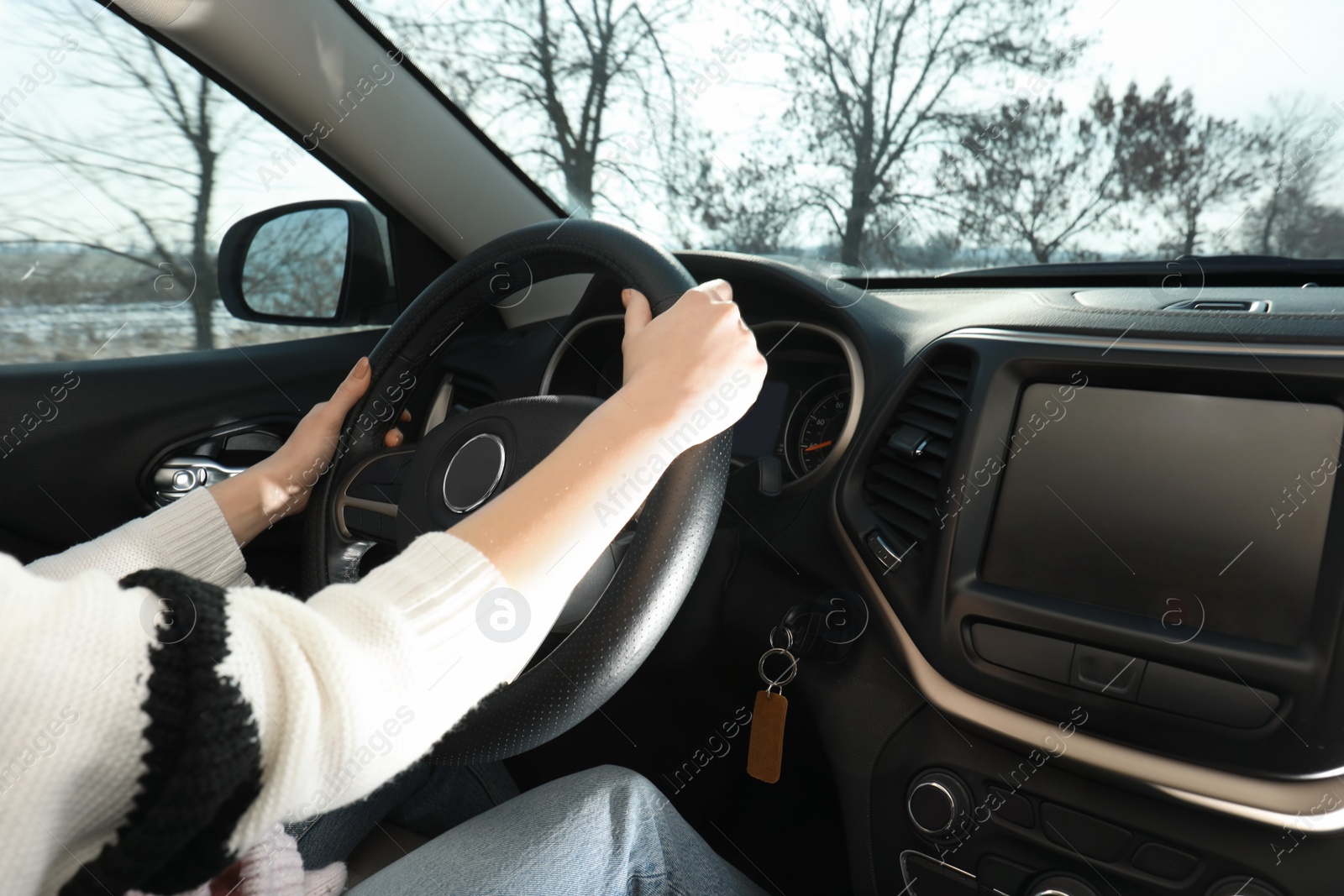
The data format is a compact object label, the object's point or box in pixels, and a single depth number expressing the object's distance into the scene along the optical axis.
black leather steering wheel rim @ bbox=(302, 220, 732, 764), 0.77
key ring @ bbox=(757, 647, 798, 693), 1.09
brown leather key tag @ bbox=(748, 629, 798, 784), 1.05
